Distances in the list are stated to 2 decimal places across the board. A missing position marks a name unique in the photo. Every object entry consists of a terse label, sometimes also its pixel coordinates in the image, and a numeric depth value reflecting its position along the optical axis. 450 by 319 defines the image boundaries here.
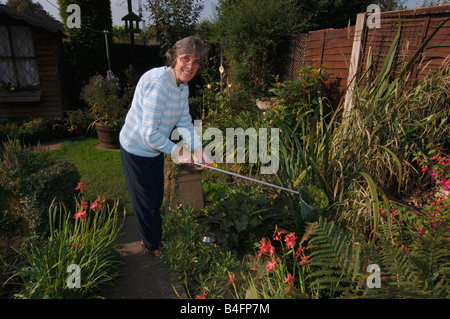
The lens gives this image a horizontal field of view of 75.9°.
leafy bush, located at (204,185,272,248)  2.37
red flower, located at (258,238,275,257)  1.71
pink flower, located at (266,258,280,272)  1.65
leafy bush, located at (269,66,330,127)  4.08
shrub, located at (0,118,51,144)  5.57
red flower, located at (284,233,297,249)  1.72
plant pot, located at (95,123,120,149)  5.45
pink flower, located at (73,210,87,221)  1.86
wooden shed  6.24
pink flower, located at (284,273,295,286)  1.56
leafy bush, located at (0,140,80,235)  2.35
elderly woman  1.88
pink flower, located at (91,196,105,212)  1.98
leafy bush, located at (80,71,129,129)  5.60
